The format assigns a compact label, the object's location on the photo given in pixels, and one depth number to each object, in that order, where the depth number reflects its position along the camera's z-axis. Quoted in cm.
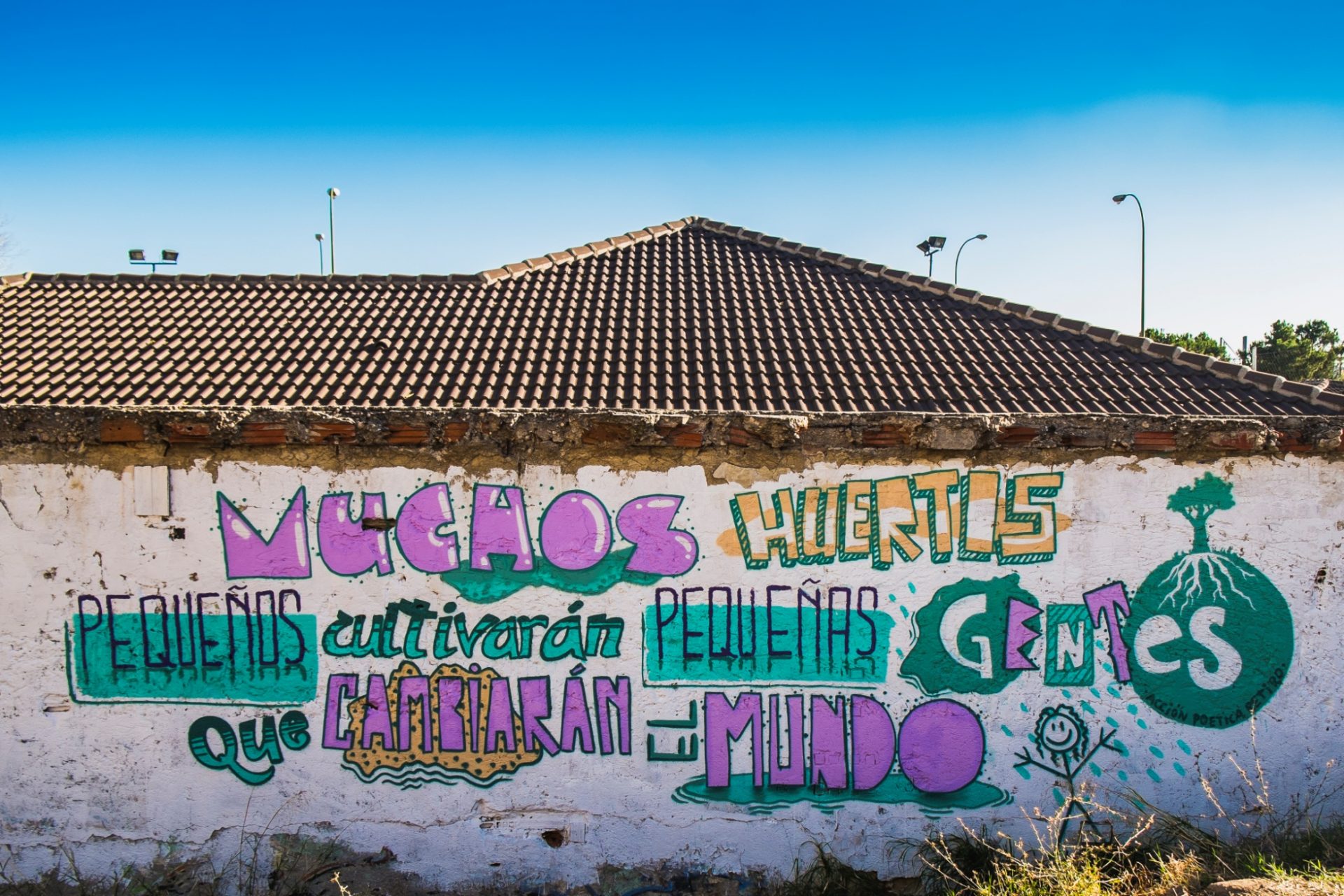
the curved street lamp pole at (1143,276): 2141
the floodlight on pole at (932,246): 1989
